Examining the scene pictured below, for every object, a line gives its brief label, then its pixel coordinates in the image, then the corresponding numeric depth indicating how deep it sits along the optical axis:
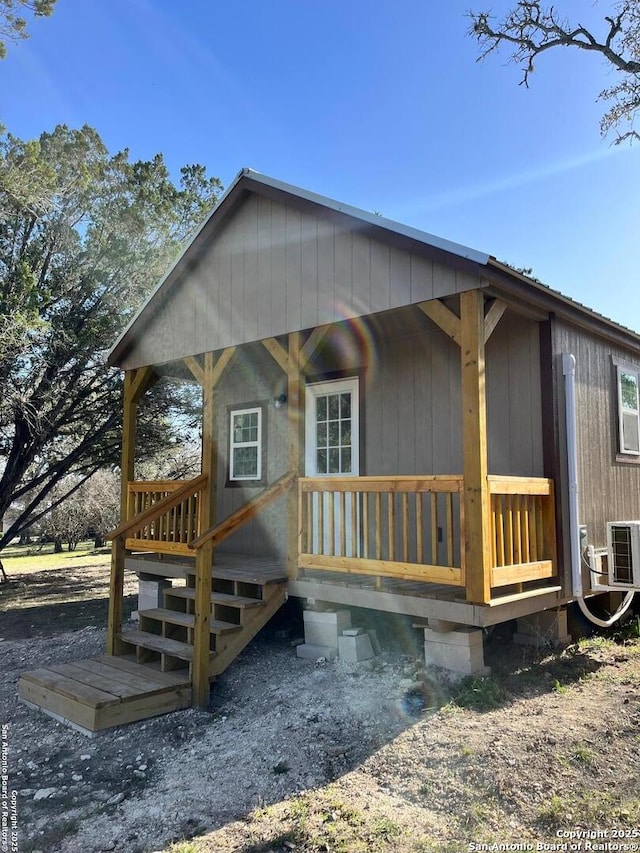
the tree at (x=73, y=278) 11.67
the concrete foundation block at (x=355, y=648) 5.61
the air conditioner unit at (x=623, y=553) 5.62
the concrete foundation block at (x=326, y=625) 5.82
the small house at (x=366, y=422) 5.05
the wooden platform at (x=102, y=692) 4.67
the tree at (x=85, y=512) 21.81
